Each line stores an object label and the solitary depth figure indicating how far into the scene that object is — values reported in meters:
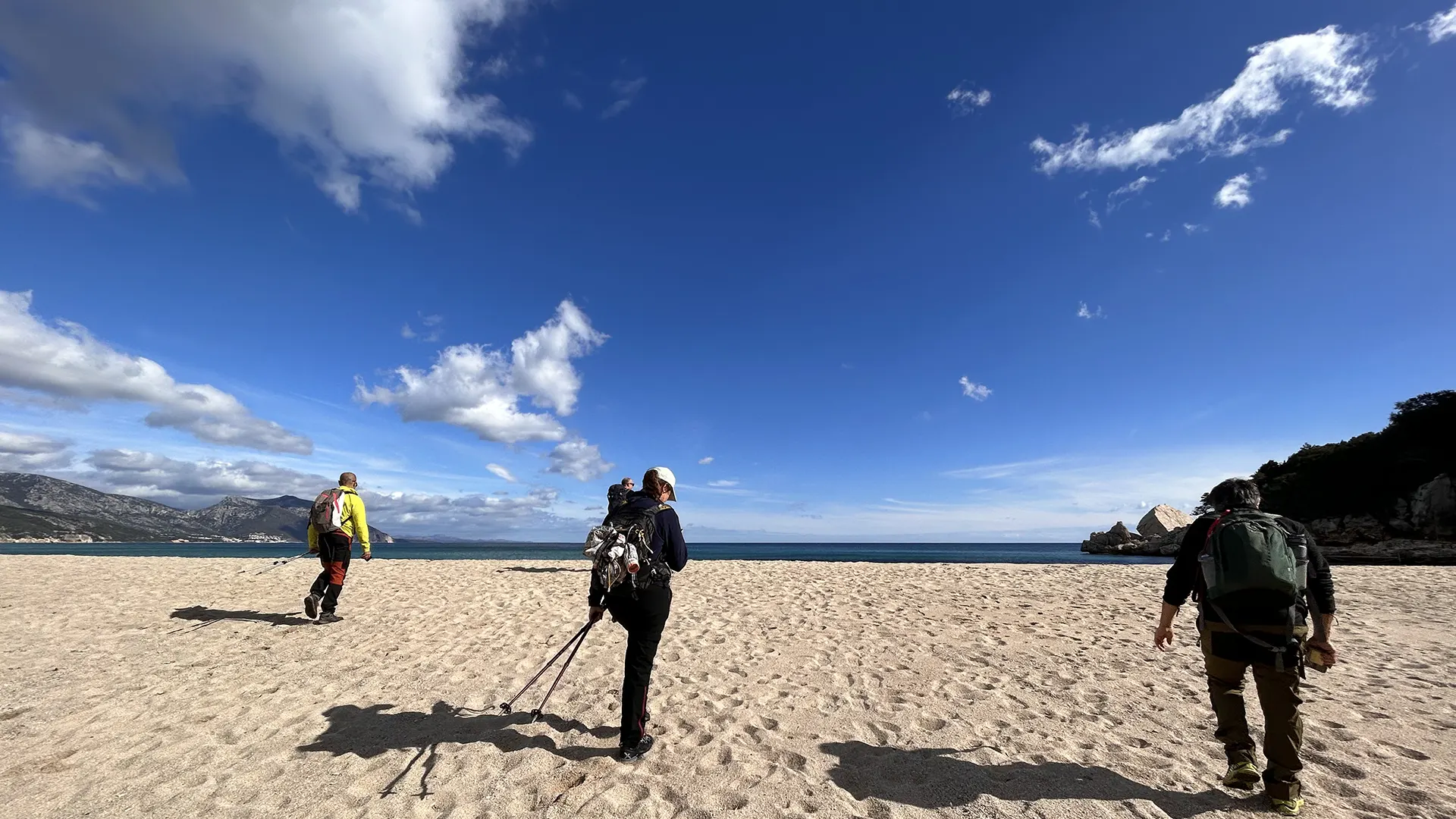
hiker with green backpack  3.35
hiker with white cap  4.24
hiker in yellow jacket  8.50
